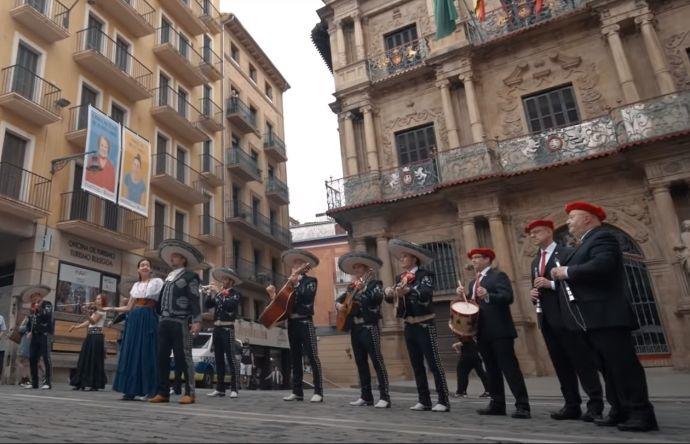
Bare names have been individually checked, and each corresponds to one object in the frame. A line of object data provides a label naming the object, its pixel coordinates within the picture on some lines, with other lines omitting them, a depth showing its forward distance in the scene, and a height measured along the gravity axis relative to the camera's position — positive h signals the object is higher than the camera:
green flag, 16.41 +10.75
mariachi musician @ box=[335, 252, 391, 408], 6.53 +0.50
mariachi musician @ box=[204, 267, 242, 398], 8.29 +0.88
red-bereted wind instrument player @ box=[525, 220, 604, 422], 4.69 +0.07
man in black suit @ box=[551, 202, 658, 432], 3.89 +0.22
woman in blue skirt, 6.77 +0.57
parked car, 12.84 +0.41
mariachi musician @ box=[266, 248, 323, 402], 7.00 +0.55
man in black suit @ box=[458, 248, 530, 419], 5.18 +0.19
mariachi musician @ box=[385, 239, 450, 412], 5.81 +0.41
